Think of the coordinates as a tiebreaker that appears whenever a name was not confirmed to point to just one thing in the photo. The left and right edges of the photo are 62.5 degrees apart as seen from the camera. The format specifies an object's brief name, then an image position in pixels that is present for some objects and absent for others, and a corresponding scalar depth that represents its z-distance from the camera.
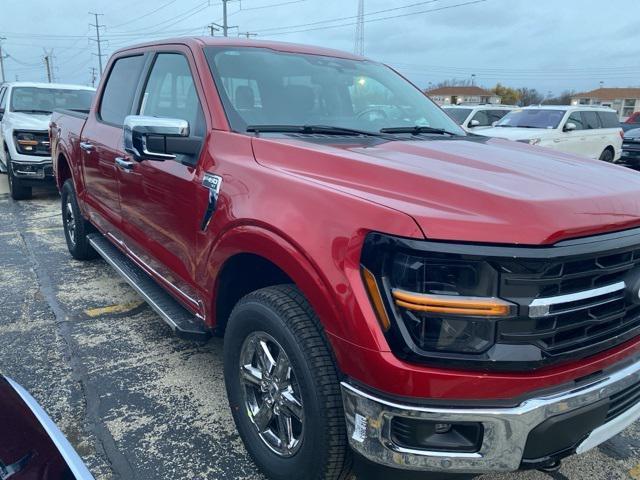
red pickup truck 1.62
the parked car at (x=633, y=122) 23.64
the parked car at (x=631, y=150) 15.87
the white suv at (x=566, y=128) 12.11
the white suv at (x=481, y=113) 15.17
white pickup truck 8.44
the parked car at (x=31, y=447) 1.36
